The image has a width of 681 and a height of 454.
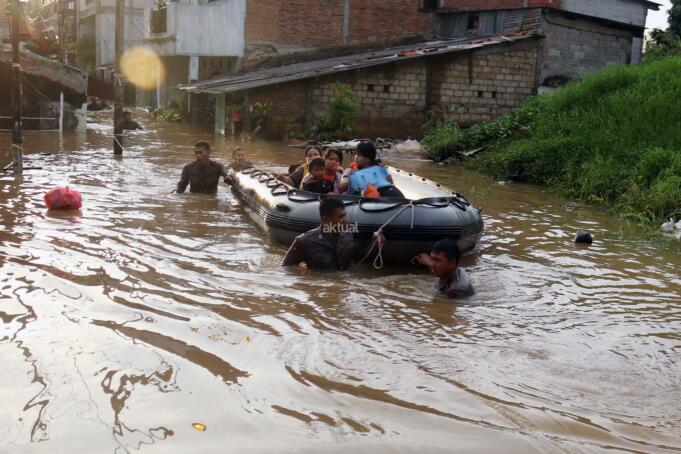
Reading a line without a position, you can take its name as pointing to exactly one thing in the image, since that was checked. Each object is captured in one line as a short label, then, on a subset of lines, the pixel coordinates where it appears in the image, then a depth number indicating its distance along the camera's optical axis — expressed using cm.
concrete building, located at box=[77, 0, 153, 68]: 3409
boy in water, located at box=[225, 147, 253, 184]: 1098
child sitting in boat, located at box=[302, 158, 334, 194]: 844
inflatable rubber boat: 718
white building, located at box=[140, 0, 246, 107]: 2516
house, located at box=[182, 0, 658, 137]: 2080
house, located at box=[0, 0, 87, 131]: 1909
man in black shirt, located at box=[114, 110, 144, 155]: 1577
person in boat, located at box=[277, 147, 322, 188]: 954
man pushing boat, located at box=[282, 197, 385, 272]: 685
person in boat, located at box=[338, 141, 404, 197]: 794
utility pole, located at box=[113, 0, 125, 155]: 1553
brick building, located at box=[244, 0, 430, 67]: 2538
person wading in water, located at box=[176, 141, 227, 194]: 1087
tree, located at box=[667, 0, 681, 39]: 2650
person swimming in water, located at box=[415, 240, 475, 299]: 607
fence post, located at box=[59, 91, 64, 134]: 1994
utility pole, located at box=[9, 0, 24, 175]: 1200
